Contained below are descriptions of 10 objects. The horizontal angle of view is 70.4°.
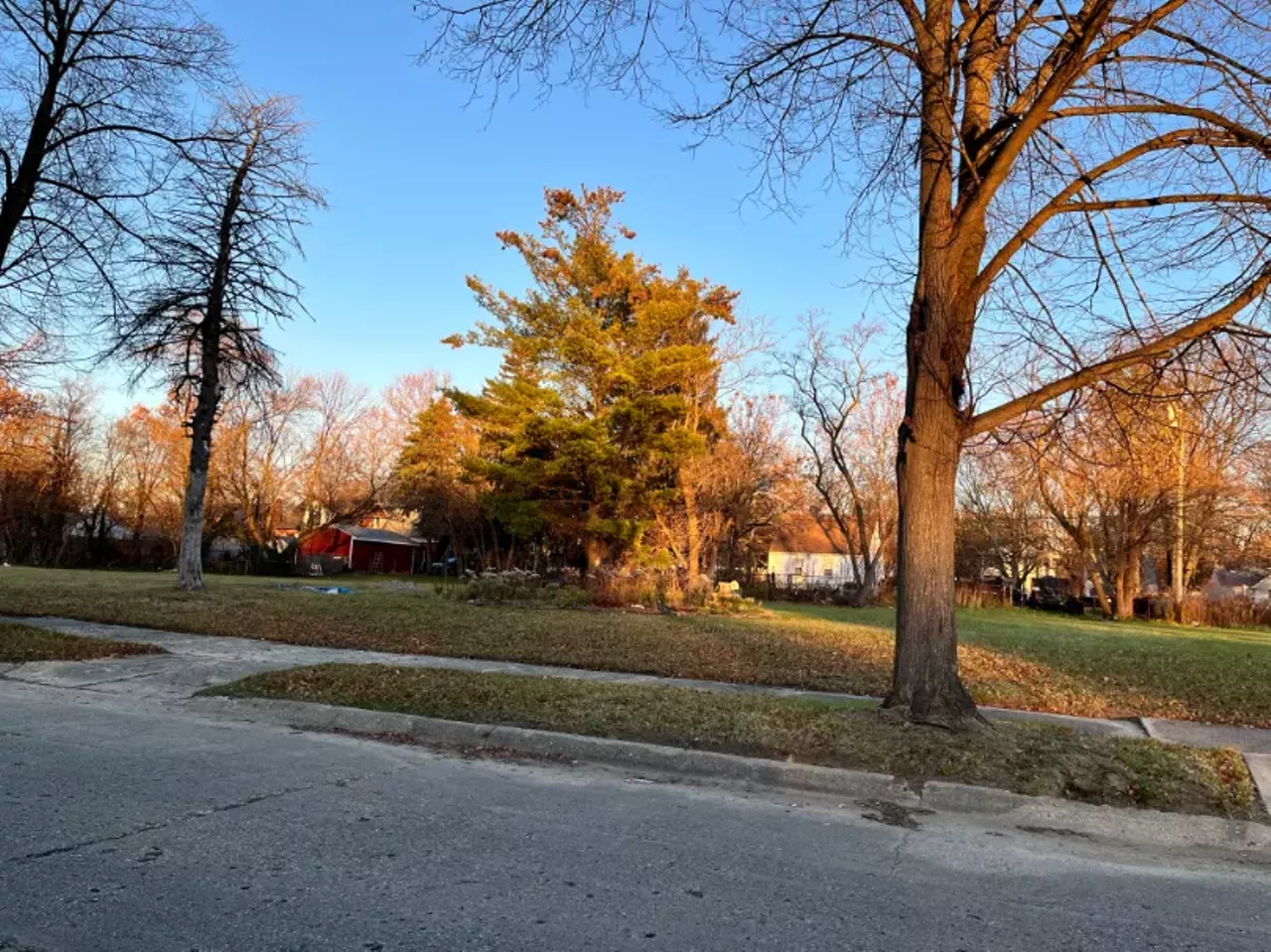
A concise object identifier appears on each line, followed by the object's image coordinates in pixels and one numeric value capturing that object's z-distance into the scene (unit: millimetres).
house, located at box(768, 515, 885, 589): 65312
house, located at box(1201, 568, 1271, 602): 46262
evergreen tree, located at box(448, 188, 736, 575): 29953
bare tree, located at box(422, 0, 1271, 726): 7238
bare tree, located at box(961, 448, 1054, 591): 41938
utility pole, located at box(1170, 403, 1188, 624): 33375
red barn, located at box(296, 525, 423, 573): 63469
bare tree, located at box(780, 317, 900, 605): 39781
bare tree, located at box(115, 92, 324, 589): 17766
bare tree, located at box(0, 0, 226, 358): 12062
